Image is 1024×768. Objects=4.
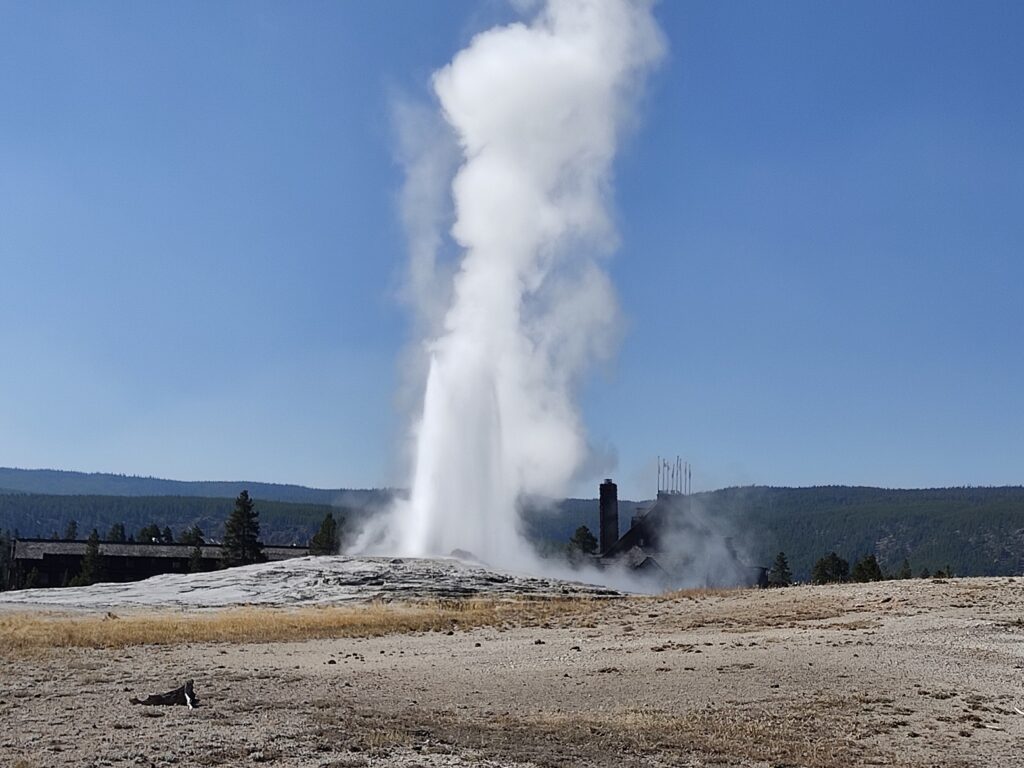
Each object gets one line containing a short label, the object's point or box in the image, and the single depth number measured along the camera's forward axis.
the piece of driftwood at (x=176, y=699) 17.12
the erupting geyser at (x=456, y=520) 63.41
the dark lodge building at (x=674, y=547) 73.44
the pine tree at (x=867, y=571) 81.44
